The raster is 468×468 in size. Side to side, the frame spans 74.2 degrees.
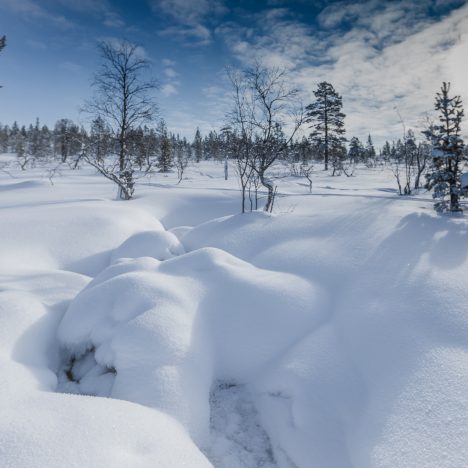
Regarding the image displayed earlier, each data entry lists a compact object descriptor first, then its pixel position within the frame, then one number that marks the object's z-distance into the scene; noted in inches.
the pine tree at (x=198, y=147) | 2730.6
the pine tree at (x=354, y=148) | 2372.0
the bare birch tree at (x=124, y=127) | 538.0
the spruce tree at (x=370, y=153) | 2935.5
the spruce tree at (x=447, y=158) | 380.5
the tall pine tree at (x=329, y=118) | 1290.6
